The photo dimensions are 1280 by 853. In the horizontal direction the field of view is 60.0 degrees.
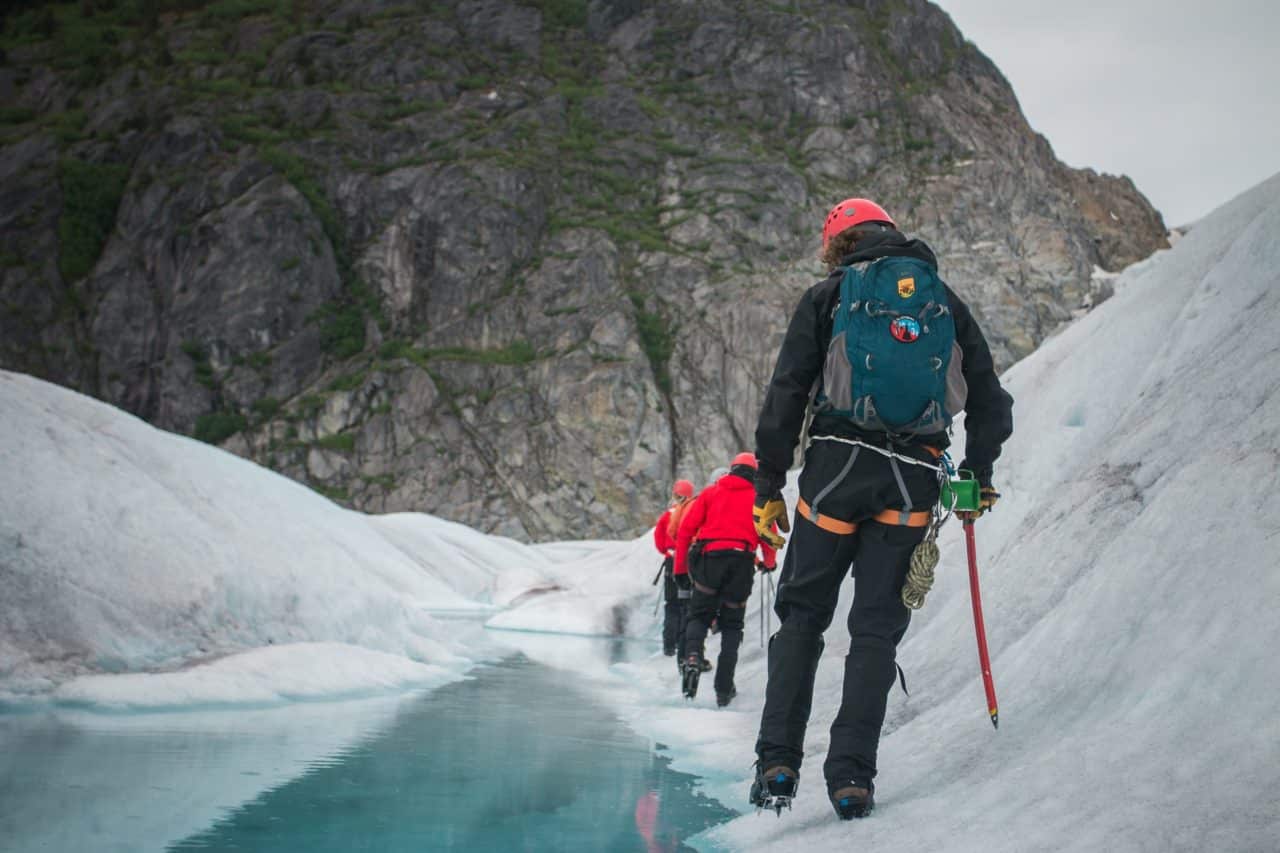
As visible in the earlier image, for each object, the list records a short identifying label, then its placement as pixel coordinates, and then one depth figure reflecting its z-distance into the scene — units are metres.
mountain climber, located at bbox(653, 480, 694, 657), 12.24
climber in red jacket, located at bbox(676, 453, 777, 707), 8.77
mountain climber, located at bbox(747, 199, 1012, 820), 3.61
